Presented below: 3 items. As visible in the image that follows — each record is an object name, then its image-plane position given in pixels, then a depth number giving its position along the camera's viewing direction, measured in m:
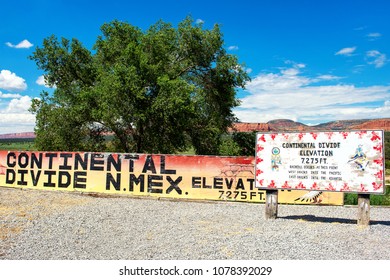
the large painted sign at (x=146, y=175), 16.55
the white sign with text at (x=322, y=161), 11.23
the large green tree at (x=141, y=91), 23.48
